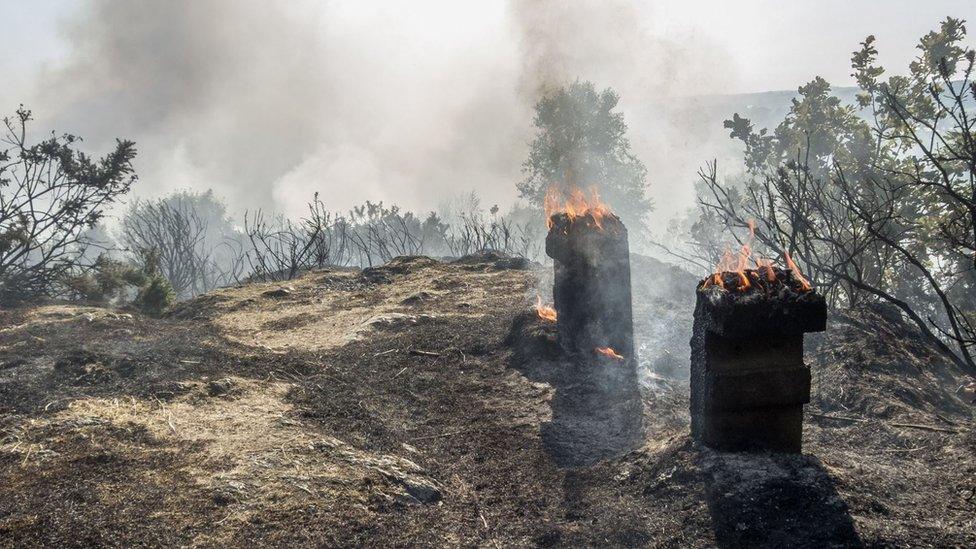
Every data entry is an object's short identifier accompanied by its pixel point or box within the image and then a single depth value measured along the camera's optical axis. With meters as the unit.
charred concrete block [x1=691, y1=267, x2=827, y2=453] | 3.70
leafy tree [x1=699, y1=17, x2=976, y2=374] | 8.82
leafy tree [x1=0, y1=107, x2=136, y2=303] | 10.66
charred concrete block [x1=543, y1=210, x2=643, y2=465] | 6.55
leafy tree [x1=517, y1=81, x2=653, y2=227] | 33.69
